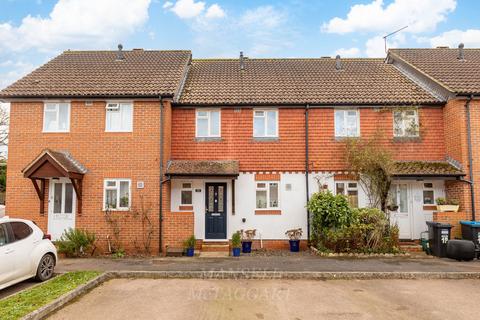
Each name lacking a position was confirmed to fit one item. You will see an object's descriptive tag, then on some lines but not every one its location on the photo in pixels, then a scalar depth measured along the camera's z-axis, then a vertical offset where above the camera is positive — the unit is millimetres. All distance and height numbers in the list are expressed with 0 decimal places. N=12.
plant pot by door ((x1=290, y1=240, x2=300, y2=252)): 11961 -1866
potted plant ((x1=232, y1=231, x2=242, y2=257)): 11195 -1730
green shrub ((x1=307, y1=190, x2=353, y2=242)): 11188 -607
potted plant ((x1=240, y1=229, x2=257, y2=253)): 11841 -1649
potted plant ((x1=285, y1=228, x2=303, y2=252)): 11969 -1609
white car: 6793 -1295
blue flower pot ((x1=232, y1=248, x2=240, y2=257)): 11188 -1972
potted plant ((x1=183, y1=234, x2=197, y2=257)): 11099 -1759
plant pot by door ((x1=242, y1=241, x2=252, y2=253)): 11832 -1876
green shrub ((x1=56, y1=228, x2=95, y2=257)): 10859 -1626
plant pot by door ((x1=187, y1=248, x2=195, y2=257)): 11086 -1949
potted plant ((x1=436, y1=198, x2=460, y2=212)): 11755 -441
